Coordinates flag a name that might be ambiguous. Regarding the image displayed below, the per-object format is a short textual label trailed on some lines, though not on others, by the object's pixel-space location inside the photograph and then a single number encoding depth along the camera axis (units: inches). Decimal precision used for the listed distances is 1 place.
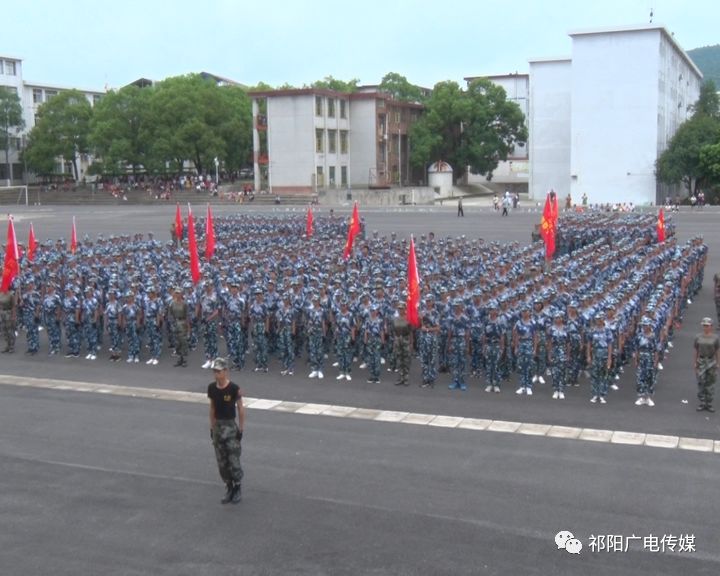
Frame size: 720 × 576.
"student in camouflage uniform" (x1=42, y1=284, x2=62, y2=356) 596.4
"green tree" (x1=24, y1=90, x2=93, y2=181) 2746.1
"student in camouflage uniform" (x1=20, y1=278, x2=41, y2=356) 601.0
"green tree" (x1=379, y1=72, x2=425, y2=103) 3280.0
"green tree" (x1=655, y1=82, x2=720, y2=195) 2074.3
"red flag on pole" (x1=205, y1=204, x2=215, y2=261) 814.7
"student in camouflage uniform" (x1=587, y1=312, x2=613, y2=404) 450.0
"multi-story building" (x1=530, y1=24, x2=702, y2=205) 2145.7
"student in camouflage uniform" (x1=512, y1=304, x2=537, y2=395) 471.2
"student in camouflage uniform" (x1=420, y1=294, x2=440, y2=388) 492.1
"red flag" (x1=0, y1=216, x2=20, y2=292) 618.8
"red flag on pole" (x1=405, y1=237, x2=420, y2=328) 497.7
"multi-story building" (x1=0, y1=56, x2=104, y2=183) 3019.2
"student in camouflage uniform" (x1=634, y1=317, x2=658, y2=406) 443.5
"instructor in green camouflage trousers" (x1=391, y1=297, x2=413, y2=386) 497.7
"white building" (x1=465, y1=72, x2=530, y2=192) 3186.5
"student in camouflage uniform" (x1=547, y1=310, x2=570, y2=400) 462.9
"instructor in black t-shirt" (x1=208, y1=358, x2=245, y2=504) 303.9
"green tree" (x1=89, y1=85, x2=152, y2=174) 2588.6
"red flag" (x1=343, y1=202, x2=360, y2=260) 817.5
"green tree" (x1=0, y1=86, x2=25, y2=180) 2824.8
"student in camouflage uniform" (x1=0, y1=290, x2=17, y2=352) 607.2
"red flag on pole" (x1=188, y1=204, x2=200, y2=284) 648.4
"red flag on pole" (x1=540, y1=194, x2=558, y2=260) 760.3
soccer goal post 2709.2
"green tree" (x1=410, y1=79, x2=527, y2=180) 2667.3
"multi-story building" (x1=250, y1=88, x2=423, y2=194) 2434.8
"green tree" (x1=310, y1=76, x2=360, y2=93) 3184.1
